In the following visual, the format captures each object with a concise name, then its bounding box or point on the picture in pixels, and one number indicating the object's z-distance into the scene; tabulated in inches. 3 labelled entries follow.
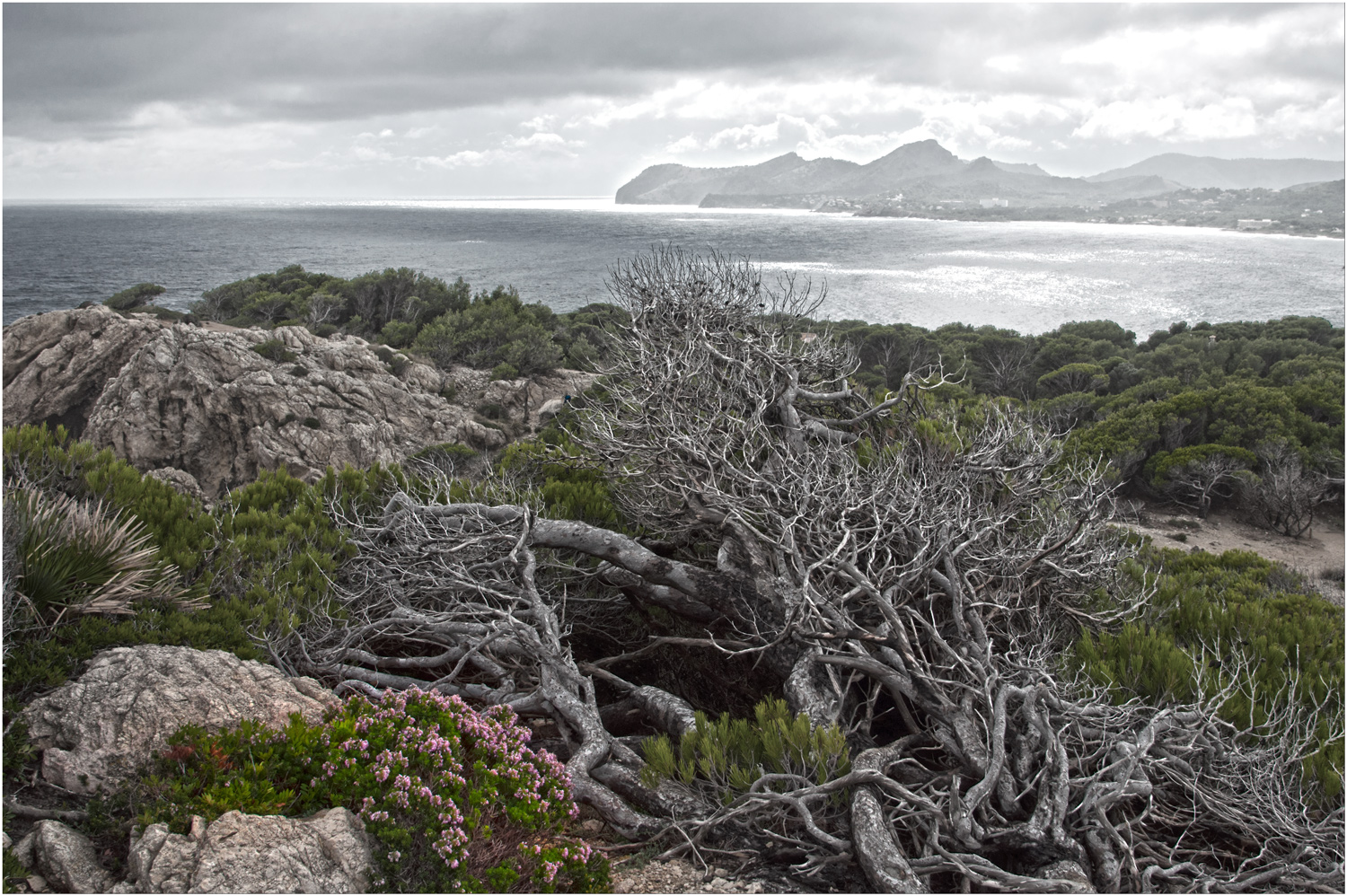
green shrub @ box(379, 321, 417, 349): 1245.7
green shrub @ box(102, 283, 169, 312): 1454.2
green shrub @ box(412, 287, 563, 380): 1115.3
